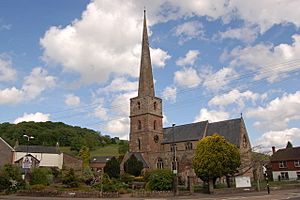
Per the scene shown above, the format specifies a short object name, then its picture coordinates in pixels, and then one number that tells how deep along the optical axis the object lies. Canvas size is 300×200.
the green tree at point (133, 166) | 61.47
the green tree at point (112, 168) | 62.72
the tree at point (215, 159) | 42.88
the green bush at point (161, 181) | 37.03
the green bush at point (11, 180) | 40.72
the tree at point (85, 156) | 91.88
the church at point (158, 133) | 60.62
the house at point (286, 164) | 63.28
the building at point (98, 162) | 97.05
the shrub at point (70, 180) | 44.30
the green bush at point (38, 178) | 46.56
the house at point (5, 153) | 75.00
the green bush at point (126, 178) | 52.42
